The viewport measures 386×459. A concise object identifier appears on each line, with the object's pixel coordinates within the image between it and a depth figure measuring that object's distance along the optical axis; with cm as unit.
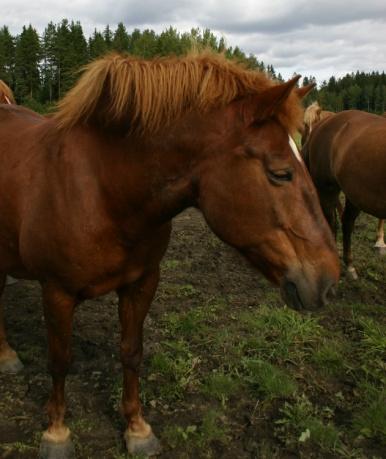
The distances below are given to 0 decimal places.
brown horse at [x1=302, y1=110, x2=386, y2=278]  490
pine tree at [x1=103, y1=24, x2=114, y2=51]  7507
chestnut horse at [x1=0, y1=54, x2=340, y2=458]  187
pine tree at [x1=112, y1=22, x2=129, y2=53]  6719
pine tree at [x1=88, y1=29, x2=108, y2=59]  5687
